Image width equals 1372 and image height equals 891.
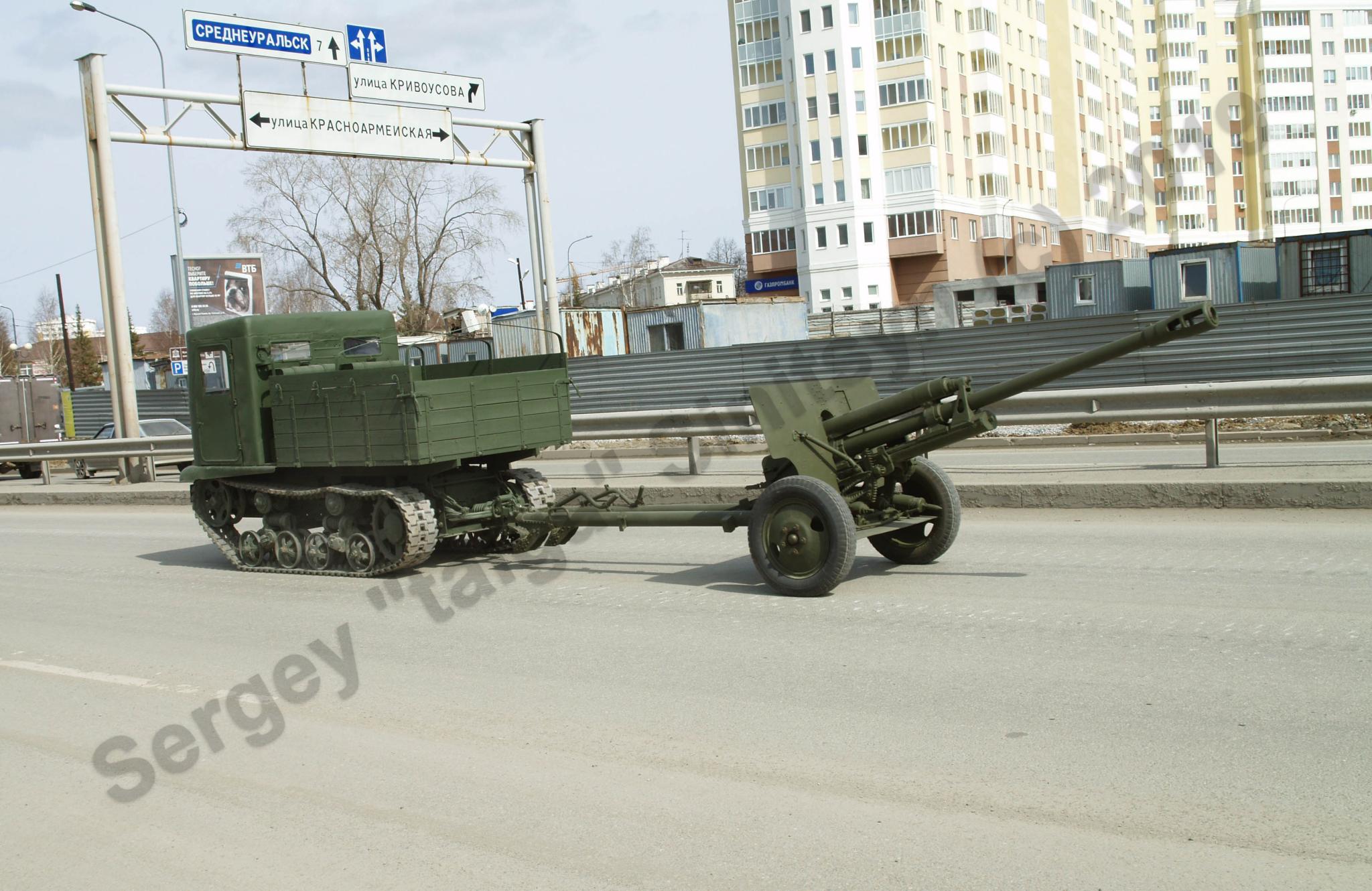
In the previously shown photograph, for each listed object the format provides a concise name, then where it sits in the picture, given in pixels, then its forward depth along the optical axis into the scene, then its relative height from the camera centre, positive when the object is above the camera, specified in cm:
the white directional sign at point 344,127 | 2089 +465
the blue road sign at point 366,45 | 2153 +609
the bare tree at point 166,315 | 14988 +1164
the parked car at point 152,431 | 2802 -59
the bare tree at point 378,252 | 5944 +683
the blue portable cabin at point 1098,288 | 4012 +149
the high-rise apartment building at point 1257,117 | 8294 +1423
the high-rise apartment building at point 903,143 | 7294 +1268
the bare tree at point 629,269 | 9019 +870
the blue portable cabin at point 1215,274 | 3928 +164
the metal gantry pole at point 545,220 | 2553 +332
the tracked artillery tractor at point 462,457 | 828 -63
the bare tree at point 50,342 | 10794 +852
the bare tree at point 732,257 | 12304 +1206
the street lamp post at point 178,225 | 2131 +484
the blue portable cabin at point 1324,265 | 3575 +153
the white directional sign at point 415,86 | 2169 +545
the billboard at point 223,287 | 3216 +304
